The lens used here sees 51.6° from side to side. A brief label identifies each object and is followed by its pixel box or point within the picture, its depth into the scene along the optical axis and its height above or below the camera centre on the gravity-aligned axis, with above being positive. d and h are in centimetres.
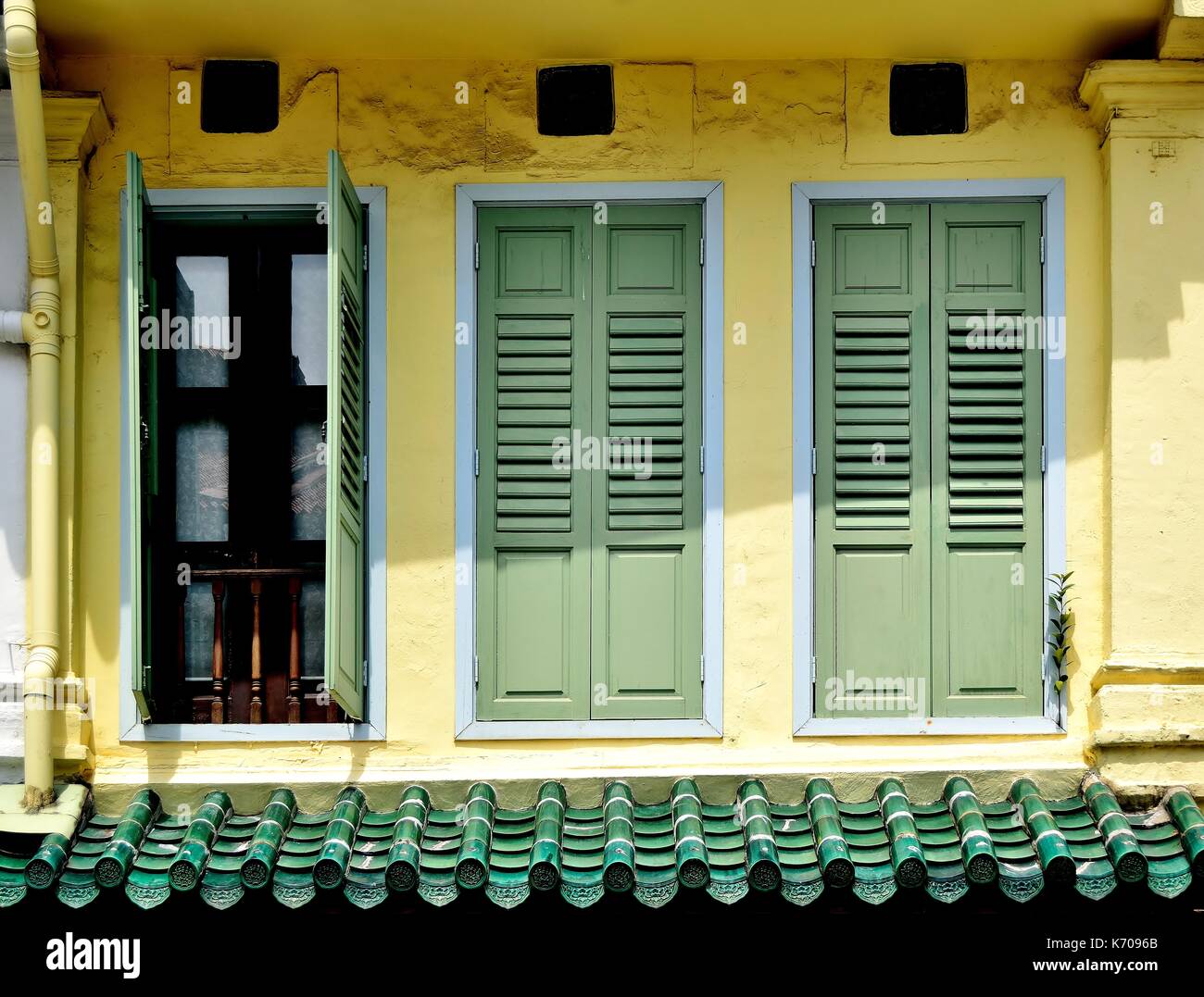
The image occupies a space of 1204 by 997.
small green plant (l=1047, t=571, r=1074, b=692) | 561 -69
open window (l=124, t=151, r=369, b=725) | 573 +7
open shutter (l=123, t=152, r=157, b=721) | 511 +15
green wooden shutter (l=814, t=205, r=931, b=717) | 568 -5
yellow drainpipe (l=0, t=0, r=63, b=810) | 528 +16
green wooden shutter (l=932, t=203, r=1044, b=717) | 568 -2
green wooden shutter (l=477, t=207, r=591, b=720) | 569 -2
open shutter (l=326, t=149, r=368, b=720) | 509 +13
